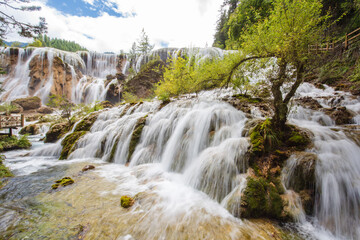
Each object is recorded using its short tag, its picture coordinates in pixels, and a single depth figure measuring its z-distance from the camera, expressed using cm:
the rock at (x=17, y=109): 1847
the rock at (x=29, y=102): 1980
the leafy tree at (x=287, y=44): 347
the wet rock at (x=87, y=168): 515
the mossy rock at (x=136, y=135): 628
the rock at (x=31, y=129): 1378
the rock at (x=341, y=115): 587
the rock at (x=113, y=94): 2265
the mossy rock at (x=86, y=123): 934
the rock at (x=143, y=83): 2155
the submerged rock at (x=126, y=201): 313
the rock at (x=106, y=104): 1804
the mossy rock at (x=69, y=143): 713
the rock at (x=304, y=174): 291
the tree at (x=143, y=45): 3934
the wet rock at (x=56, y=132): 1029
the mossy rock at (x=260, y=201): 271
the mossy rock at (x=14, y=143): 876
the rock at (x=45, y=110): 2044
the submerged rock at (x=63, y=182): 394
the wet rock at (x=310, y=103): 709
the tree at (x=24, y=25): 342
